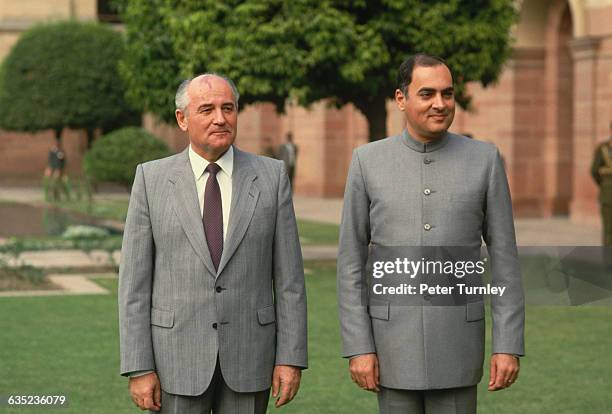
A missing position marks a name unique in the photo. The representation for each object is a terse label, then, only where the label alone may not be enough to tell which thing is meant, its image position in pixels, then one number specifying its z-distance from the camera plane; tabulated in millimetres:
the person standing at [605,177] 17250
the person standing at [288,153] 33406
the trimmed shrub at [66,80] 42656
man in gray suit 4945
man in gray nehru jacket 4918
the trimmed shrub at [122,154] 23047
